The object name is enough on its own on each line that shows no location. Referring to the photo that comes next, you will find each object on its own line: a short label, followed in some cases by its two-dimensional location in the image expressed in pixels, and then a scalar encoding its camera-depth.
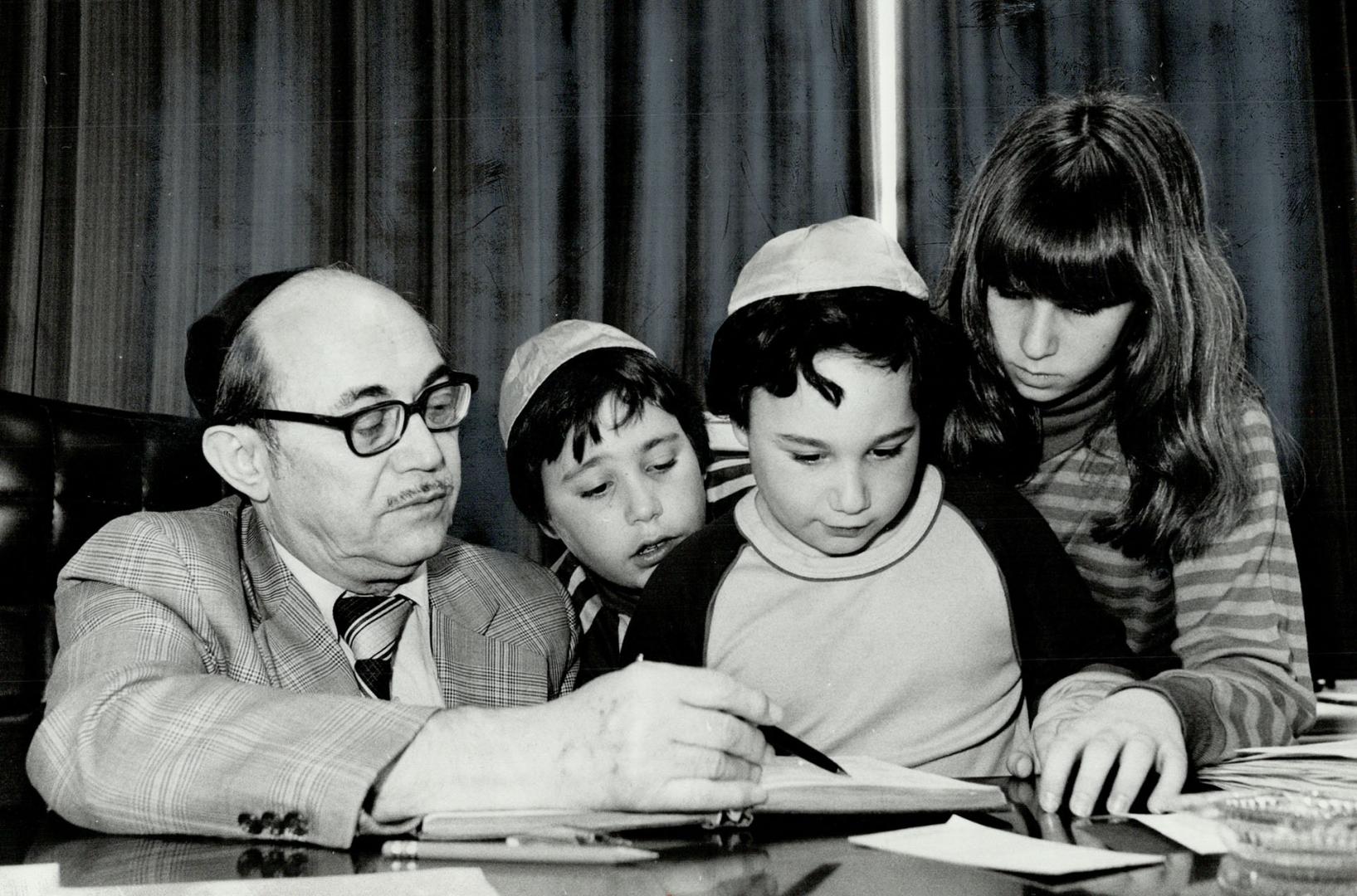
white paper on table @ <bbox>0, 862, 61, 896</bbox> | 0.94
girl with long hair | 1.56
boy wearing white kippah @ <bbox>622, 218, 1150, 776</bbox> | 1.48
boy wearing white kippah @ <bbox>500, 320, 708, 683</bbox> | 1.55
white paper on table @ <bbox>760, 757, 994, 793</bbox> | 1.11
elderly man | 1.11
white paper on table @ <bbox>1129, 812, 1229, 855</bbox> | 0.99
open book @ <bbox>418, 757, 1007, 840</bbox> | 1.04
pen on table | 0.96
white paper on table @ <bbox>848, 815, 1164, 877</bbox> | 0.93
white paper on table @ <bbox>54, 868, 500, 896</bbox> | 0.89
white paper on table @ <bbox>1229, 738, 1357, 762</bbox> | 1.45
